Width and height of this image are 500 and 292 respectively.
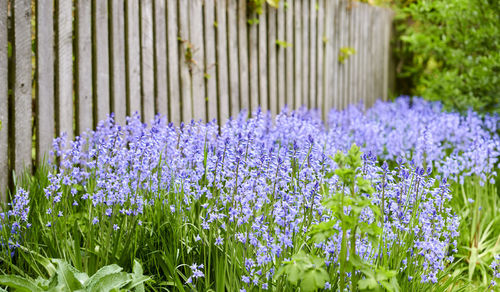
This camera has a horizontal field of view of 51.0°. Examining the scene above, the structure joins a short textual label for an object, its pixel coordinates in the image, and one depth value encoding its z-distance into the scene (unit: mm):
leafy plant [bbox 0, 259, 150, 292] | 2262
